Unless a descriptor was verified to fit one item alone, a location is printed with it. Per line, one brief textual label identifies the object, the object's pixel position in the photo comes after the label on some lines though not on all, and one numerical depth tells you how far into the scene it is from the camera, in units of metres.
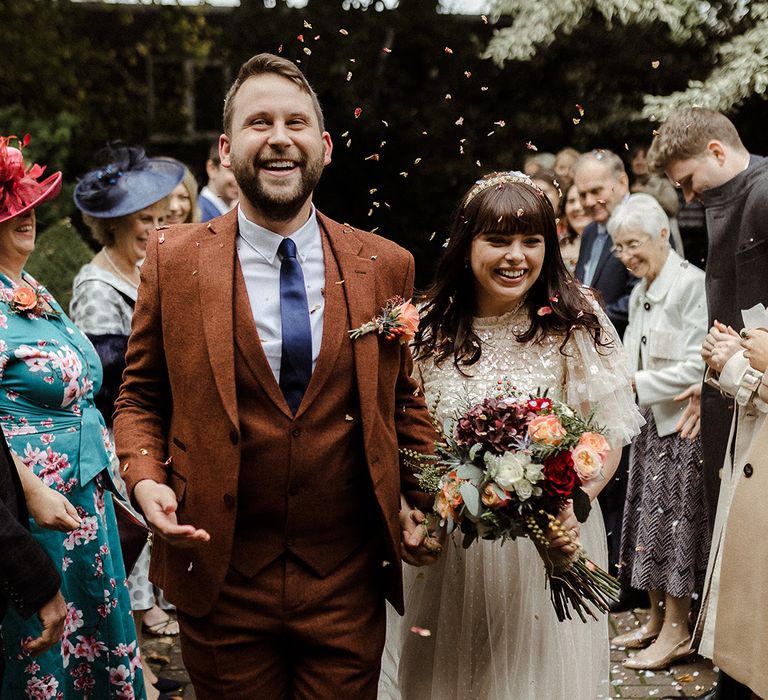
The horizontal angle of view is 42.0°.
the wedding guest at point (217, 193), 7.57
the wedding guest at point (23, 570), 2.64
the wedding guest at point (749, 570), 3.54
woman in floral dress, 3.88
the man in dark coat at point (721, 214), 4.33
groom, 2.80
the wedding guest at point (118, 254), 4.96
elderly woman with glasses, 5.29
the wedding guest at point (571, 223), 6.97
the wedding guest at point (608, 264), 6.25
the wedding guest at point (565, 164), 8.07
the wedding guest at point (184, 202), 5.94
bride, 3.52
